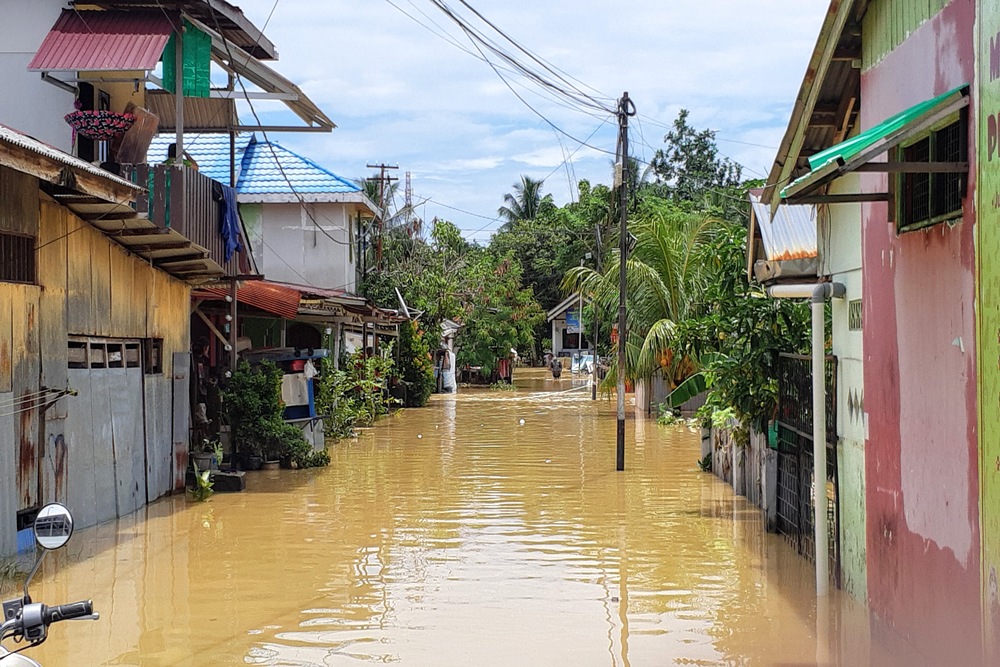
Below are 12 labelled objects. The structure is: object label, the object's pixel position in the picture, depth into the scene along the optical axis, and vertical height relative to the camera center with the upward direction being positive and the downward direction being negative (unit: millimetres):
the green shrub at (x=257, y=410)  18469 -852
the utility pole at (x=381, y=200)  34812 +5795
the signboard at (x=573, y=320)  71112 +2397
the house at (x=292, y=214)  29578 +4048
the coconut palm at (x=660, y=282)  28312 +1924
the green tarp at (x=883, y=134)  6504 +1347
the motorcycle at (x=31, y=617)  4086 -974
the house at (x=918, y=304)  6273 +319
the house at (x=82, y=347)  11039 +204
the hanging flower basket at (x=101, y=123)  14789 +3277
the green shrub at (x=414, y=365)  37375 -233
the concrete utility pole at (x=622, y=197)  18719 +2787
